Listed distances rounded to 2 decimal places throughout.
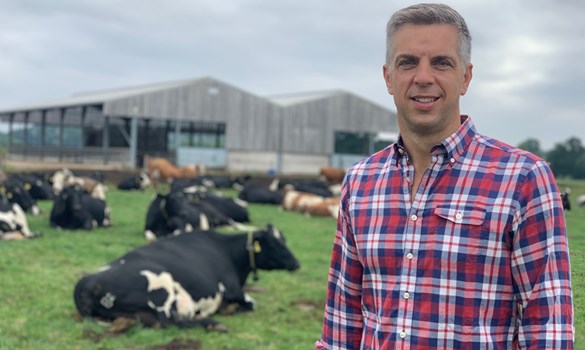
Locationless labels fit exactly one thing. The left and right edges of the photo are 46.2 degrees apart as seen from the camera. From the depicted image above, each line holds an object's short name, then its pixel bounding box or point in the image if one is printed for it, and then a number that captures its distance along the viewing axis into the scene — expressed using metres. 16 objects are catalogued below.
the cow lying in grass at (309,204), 19.88
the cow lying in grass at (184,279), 6.64
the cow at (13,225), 12.24
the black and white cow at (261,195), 24.00
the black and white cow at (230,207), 17.97
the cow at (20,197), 16.73
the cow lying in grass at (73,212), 14.32
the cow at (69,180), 23.29
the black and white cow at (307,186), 24.67
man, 1.93
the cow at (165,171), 31.28
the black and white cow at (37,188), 20.91
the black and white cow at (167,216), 13.29
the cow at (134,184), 27.02
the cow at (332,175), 35.00
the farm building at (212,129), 36.88
